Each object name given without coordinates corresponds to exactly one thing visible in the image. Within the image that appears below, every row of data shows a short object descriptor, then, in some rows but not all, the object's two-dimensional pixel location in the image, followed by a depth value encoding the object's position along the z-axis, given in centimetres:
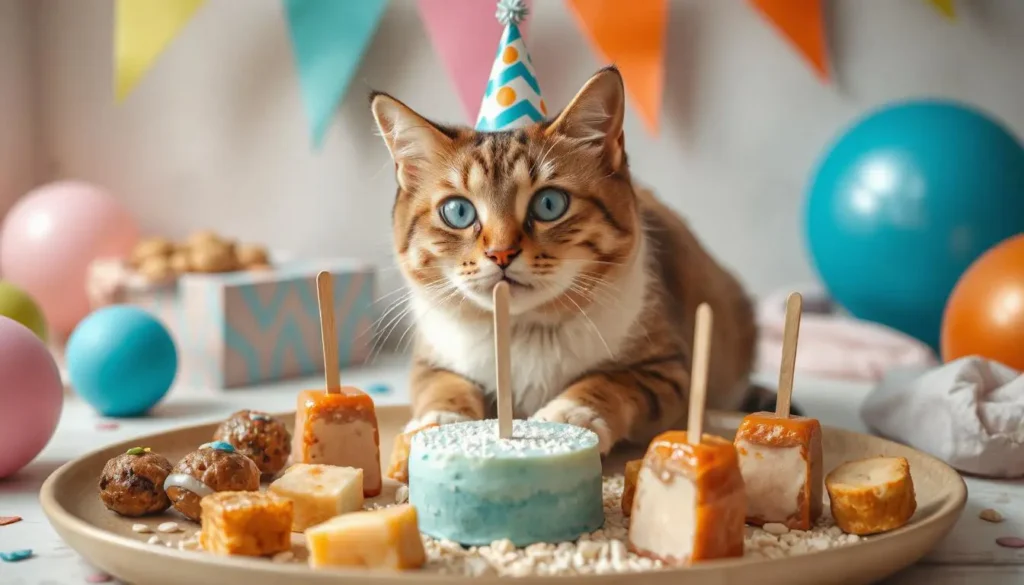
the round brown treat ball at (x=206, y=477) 43
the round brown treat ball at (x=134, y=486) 43
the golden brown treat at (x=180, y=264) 85
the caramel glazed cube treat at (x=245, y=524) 37
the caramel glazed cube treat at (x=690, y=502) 36
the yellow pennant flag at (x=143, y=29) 99
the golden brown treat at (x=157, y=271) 84
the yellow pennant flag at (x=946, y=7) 98
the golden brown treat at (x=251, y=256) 89
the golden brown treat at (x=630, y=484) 43
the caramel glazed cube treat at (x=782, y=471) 41
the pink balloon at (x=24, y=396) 52
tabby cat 48
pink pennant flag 98
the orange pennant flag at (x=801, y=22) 100
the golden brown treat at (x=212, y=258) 85
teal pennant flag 101
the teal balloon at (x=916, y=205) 87
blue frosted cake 39
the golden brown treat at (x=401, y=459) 48
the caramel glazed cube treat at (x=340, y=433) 46
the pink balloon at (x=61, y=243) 95
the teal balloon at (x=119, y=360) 69
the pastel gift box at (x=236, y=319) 82
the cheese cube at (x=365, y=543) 36
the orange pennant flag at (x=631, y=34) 99
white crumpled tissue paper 55
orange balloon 63
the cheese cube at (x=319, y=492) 41
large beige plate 34
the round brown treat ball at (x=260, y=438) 49
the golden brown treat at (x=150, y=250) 87
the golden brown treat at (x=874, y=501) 40
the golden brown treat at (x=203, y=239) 88
